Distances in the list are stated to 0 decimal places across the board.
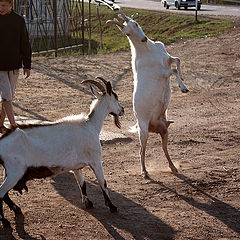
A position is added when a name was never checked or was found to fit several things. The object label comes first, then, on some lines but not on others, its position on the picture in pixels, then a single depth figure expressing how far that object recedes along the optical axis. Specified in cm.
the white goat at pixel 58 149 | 569
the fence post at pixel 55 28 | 2033
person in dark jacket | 738
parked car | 3456
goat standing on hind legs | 774
